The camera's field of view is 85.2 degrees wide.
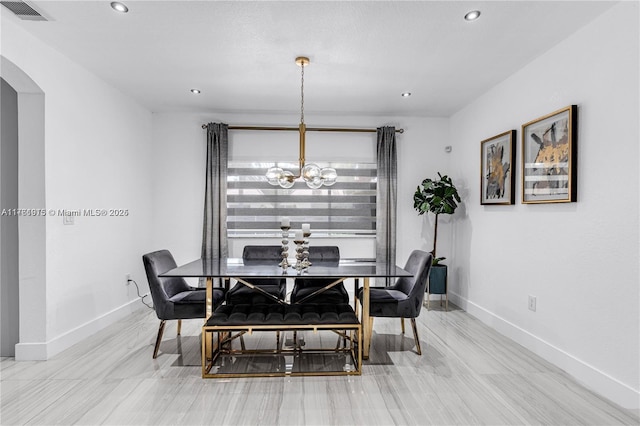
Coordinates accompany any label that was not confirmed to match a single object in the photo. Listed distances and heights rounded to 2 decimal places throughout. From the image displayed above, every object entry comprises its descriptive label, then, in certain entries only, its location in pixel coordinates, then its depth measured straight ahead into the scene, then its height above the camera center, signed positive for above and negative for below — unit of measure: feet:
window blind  16.34 +0.39
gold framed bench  8.53 -3.15
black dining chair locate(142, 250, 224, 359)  9.33 -2.52
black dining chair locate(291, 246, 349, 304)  11.42 -2.66
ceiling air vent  7.65 +4.54
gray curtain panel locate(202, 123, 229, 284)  15.52 +0.64
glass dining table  8.65 -1.60
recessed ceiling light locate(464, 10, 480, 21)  7.87 +4.50
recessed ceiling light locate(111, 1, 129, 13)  7.63 +4.52
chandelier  10.76 +1.10
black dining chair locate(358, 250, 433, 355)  9.72 -2.55
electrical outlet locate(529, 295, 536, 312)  10.25 -2.72
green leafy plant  14.47 +0.53
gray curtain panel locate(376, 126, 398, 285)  15.90 +0.78
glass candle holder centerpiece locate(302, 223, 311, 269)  9.71 -0.97
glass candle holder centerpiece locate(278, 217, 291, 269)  9.62 -1.05
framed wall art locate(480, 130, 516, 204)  11.42 +1.51
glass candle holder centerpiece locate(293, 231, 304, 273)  9.75 -1.04
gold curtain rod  15.87 +3.75
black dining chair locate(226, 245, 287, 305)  11.04 -2.61
